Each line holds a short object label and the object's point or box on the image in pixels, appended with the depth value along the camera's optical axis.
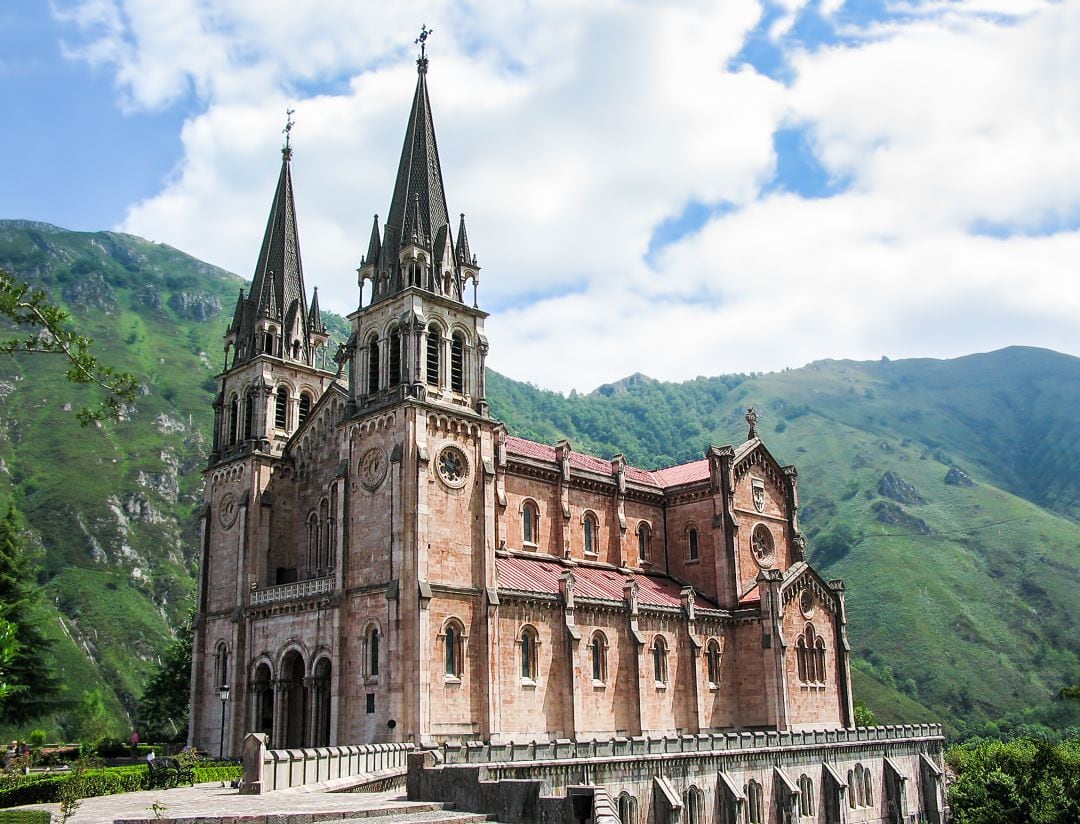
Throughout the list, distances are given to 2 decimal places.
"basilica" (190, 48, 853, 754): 44.31
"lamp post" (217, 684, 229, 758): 43.19
